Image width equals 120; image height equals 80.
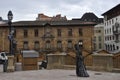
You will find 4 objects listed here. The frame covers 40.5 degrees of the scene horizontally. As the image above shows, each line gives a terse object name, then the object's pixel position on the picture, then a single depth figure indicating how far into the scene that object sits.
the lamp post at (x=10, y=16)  11.78
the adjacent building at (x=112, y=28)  38.65
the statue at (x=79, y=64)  8.60
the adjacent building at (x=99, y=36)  48.34
